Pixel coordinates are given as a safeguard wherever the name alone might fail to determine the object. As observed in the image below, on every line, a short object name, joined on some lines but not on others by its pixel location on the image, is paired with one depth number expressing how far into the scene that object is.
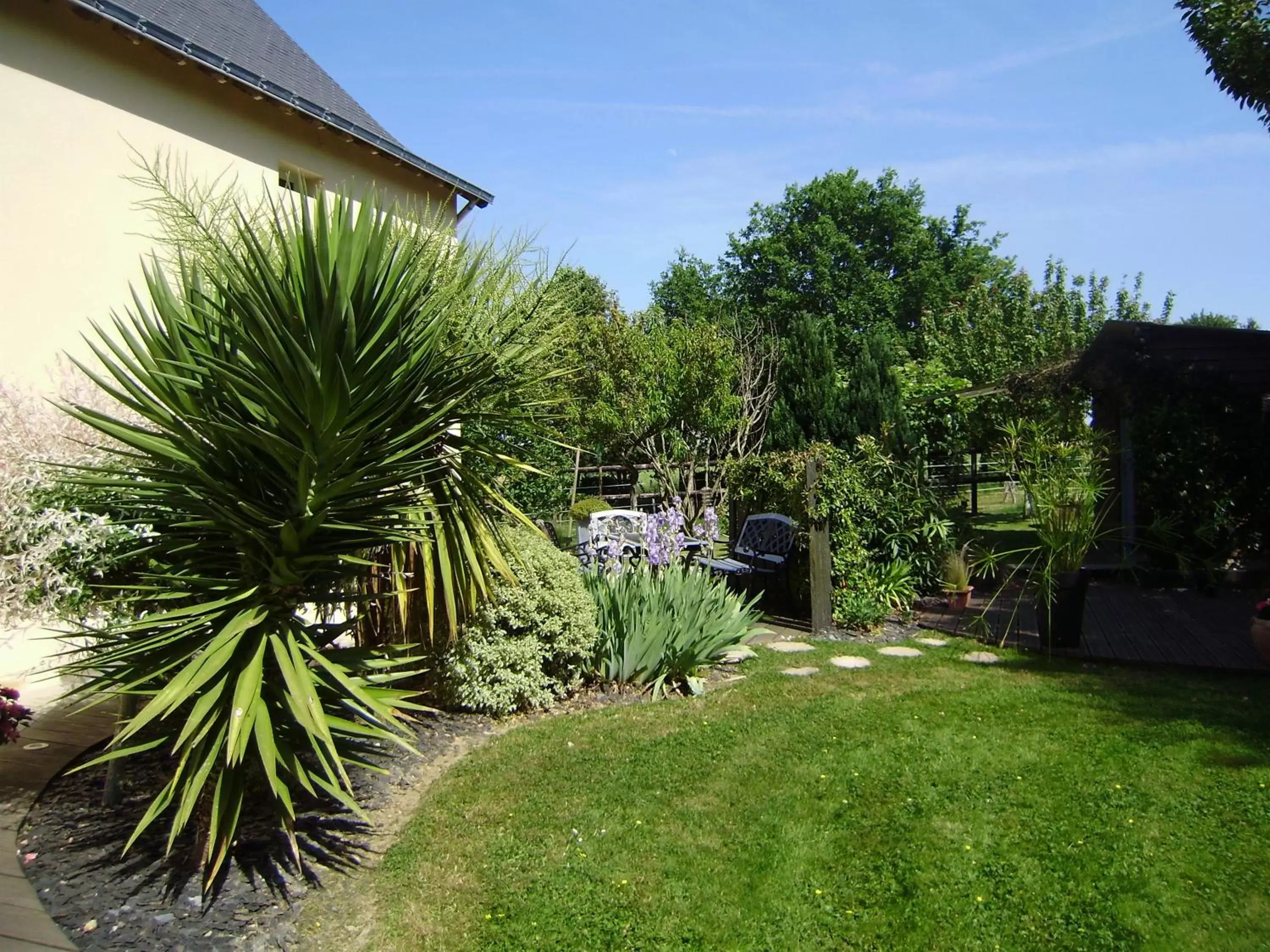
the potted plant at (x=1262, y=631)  5.94
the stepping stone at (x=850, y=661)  6.61
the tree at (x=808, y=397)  14.78
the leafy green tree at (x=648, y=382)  12.59
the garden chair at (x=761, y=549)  8.61
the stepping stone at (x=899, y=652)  6.96
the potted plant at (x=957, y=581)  8.76
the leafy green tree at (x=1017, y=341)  11.77
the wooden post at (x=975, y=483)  13.80
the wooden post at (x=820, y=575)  7.87
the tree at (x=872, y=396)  14.47
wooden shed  9.81
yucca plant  3.02
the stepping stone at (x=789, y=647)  7.21
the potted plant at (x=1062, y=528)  6.66
